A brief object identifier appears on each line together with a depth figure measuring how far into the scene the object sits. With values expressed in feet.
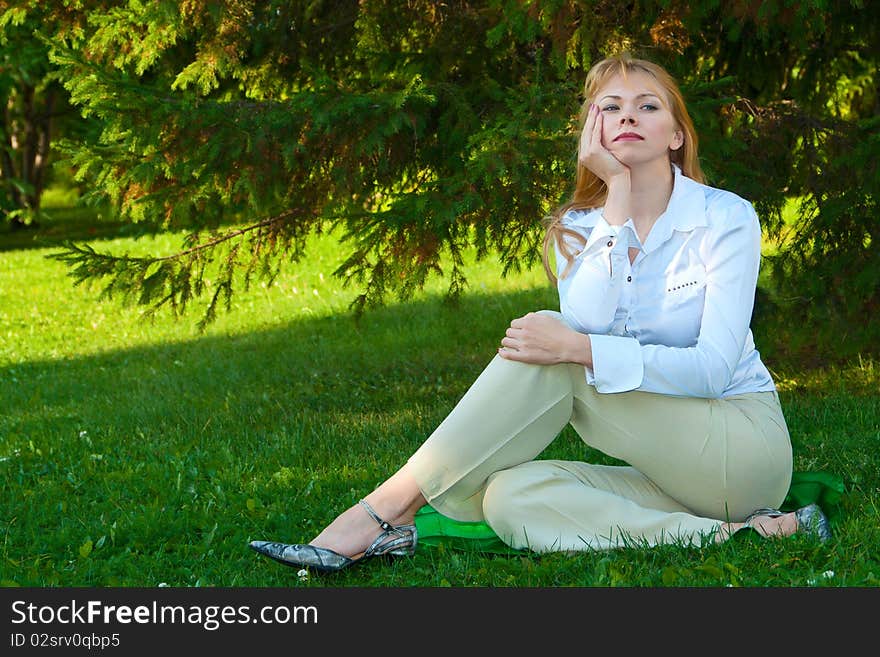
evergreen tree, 32.09
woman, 21.99
